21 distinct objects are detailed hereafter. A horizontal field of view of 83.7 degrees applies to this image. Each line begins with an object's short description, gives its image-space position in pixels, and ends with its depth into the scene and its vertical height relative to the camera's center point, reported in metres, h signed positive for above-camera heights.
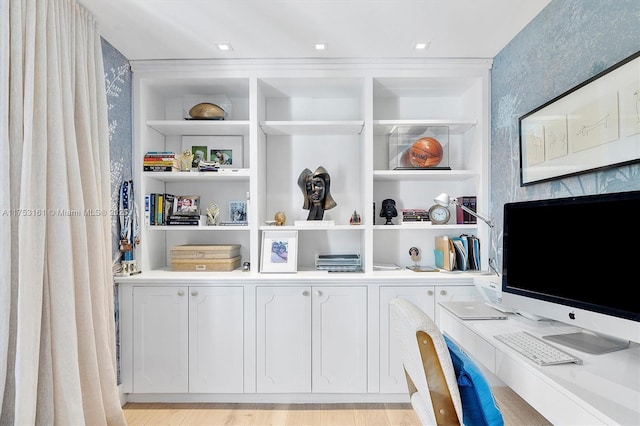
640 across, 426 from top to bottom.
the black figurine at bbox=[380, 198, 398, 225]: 2.75 +0.07
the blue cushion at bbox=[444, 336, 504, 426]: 1.10 -0.56
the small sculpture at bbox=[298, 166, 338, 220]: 2.66 +0.21
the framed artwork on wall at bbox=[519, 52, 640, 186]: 1.37 +0.42
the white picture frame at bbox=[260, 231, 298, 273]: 2.55 -0.23
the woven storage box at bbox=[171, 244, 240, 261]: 2.62 -0.24
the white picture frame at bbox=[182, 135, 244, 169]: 2.91 +0.61
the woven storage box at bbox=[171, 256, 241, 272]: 2.61 -0.32
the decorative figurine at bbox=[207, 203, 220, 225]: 2.72 +0.04
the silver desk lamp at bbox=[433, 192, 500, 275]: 2.35 -0.17
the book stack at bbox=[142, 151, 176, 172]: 2.57 +0.42
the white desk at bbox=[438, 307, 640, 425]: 0.93 -0.48
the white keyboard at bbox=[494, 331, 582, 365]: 1.19 -0.47
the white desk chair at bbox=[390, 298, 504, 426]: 1.06 -0.49
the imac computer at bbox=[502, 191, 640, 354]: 1.15 -0.17
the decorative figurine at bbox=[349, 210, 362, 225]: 2.67 +0.01
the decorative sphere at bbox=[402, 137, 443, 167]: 2.61 +0.49
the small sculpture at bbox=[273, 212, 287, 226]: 2.70 +0.01
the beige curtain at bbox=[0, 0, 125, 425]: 1.49 -0.03
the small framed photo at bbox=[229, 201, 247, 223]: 2.86 +0.07
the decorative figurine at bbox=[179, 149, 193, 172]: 2.70 +0.45
